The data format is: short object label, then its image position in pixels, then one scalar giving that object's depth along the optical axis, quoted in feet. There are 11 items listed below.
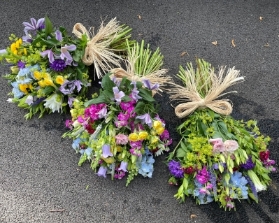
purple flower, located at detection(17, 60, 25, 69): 5.30
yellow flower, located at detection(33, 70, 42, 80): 5.09
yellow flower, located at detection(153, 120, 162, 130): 4.83
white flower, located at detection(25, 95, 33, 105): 5.29
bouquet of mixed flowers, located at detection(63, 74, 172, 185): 4.84
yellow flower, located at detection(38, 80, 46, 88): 5.12
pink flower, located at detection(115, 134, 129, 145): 4.82
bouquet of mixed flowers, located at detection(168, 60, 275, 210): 4.81
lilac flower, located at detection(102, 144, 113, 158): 4.75
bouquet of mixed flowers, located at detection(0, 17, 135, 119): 5.16
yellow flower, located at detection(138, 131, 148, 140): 4.75
